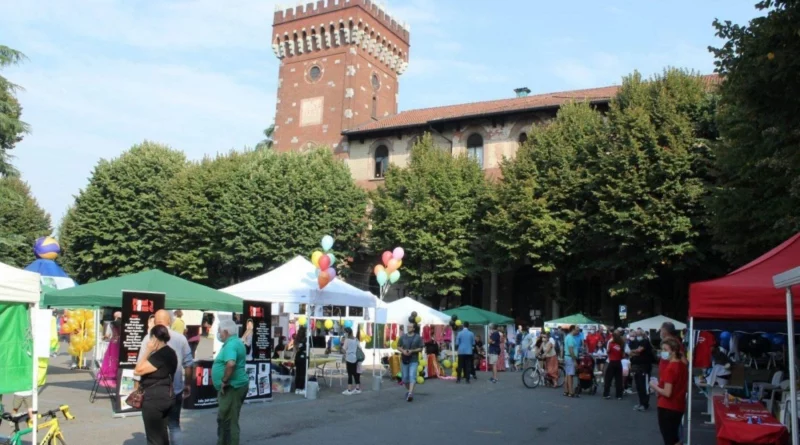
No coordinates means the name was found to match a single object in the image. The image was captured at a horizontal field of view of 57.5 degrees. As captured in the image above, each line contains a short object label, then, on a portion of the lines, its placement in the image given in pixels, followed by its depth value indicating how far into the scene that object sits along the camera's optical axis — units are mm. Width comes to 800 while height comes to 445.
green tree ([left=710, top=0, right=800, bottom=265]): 10094
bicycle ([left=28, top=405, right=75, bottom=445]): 7570
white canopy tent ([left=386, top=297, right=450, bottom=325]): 24272
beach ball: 22156
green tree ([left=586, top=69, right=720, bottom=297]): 29422
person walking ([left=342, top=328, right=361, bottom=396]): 16922
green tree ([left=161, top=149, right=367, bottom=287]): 37875
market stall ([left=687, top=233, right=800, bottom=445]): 7926
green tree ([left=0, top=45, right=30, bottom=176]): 20469
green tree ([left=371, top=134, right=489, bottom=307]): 36875
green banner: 7305
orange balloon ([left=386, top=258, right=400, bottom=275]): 22188
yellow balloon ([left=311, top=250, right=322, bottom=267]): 16906
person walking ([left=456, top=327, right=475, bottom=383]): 20500
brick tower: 47719
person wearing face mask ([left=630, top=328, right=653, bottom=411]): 15523
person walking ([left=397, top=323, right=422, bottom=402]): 16375
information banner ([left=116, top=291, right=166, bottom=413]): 12367
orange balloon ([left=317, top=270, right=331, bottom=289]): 16484
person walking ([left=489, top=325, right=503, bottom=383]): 22245
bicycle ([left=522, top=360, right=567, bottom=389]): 20312
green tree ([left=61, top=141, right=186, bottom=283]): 41844
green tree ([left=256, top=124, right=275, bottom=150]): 57762
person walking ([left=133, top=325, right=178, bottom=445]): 7477
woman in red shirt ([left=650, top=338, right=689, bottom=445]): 8211
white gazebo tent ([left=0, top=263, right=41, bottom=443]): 6911
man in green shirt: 8812
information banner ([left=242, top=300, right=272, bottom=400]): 14594
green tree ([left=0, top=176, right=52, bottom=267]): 46281
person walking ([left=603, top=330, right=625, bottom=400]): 17438
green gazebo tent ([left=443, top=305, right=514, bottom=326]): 26125
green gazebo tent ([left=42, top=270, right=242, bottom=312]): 13664
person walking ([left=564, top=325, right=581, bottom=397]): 18234
